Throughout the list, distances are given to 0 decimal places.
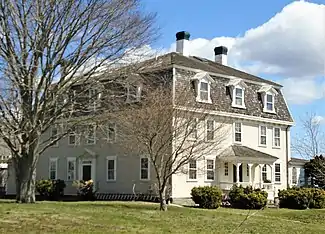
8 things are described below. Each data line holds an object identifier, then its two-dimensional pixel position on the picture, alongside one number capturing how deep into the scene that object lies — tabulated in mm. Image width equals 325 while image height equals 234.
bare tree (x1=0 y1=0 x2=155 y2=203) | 23203
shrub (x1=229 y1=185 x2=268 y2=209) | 28719
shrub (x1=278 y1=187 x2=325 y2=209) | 30578
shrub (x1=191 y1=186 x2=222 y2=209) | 28094
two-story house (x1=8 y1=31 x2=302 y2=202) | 32844
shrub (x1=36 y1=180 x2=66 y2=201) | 35906
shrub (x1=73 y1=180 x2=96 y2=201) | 34781
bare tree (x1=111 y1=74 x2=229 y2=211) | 24109
